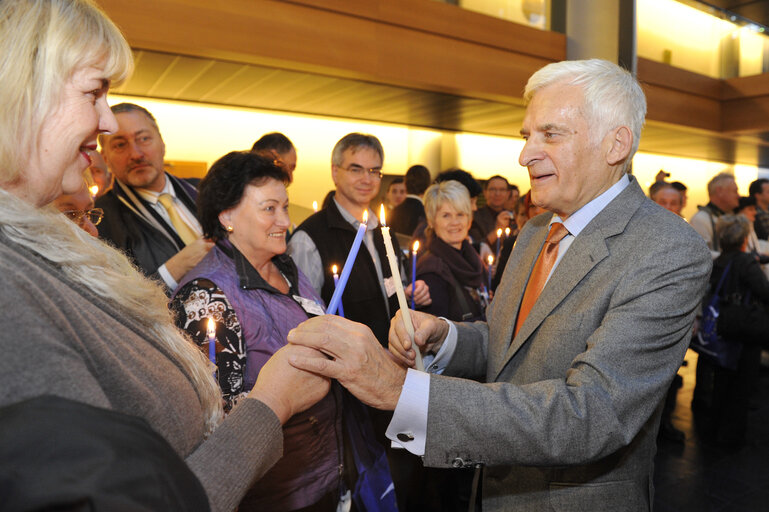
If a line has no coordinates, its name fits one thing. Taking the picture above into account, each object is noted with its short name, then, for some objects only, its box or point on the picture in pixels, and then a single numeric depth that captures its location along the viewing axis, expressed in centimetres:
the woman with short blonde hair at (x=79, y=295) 56
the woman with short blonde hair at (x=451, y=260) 326
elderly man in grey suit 110
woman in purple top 170
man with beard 250
